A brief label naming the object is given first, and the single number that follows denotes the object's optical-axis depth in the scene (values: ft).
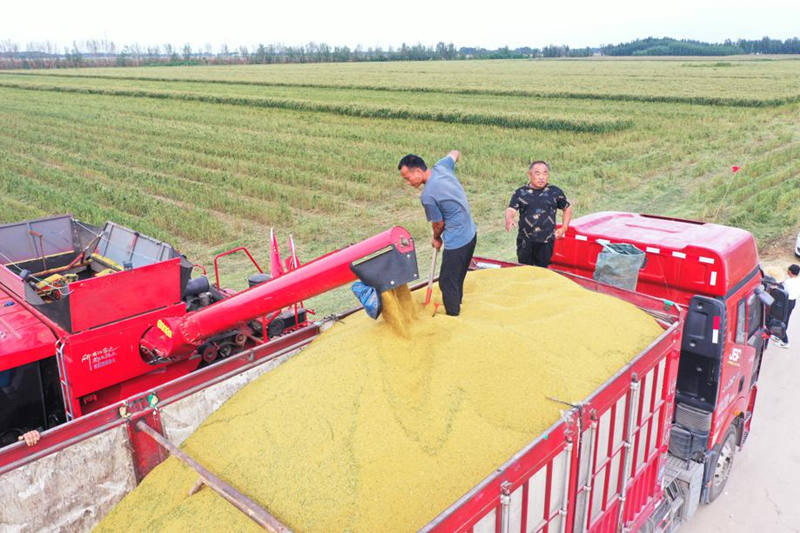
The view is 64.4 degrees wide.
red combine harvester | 13.14
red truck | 10.68
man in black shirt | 19.44
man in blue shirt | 15.02
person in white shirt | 24.06
